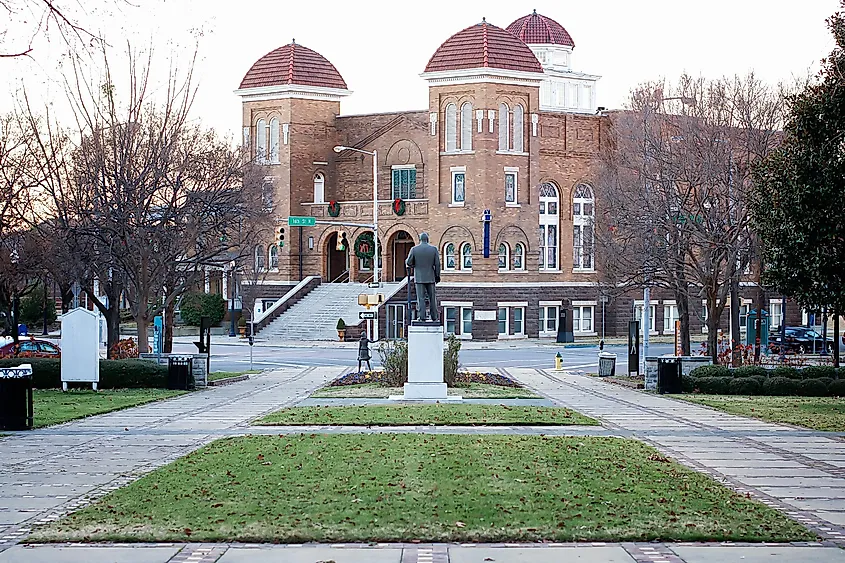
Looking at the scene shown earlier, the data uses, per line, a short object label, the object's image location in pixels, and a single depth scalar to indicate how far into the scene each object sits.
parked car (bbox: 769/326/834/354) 55.71
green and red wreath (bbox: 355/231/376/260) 71.94
